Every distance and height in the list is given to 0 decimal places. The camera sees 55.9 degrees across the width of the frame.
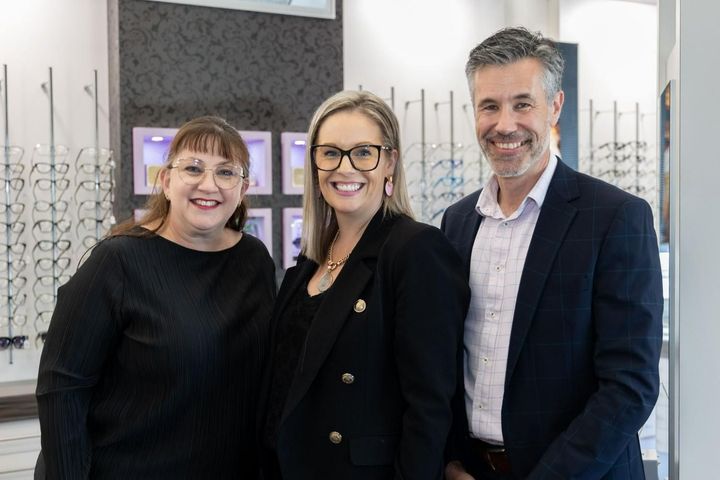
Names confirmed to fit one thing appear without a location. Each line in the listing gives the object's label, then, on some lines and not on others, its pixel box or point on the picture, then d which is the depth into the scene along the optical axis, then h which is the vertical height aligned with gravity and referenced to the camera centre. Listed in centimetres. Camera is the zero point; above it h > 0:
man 146 -20
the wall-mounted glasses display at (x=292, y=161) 490 +41
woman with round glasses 190 -37
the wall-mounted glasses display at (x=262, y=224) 489 -5
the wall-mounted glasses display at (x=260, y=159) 482 +41
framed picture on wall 467 +150
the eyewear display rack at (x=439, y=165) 579 +45
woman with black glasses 156 -28
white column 149 -7
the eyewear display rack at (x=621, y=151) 655 +64
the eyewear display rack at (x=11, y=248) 436 -20
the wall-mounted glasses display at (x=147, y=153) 446 +42
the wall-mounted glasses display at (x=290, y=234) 498 -13
